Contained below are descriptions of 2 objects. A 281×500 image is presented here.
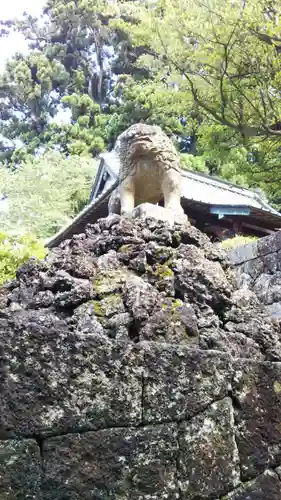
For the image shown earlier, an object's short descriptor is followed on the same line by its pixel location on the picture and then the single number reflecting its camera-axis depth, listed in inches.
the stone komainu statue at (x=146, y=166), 235.1
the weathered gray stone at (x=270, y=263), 262.1
